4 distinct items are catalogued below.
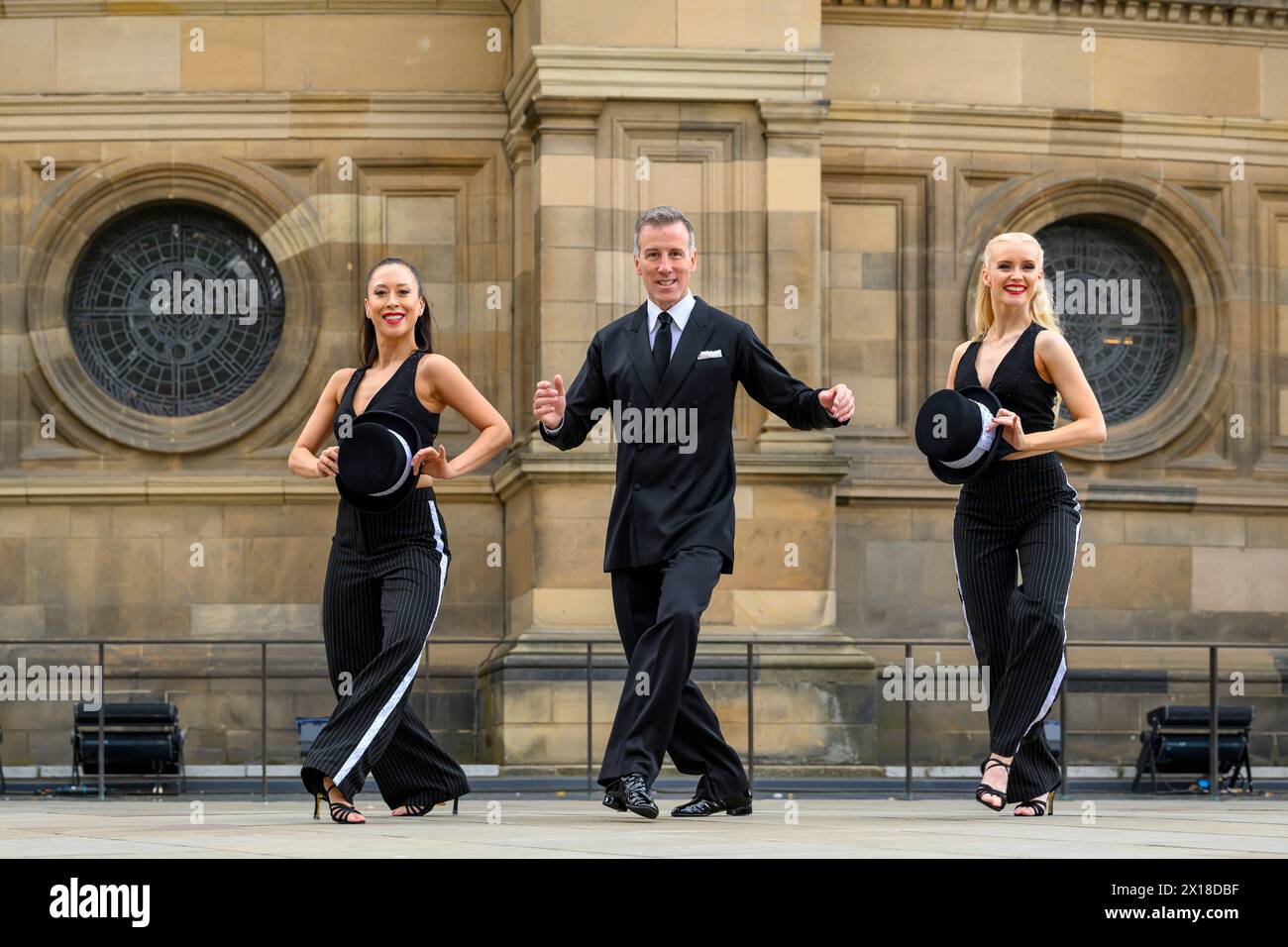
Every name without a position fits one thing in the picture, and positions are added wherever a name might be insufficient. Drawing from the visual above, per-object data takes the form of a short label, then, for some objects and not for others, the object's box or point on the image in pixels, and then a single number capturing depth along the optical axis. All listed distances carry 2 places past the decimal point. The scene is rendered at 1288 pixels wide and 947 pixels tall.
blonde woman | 8.98
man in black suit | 8.95
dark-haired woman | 8.84
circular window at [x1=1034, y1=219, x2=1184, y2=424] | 21.27
